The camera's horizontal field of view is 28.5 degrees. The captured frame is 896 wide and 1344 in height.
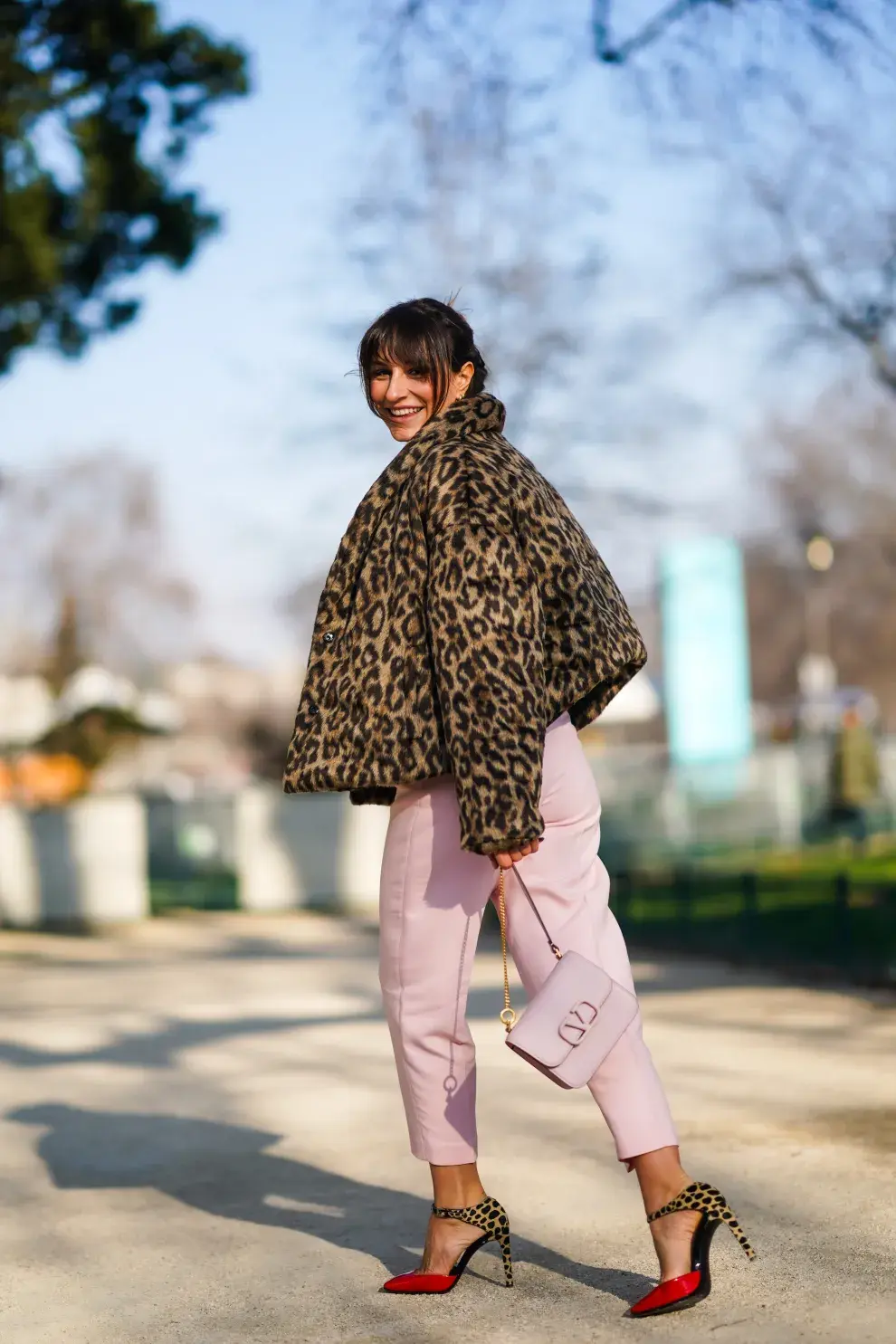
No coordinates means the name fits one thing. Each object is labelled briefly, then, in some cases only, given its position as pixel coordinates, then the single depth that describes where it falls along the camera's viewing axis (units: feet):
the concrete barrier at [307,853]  51.62
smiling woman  10.39
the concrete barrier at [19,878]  46.55
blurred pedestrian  59.21
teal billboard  71.00
